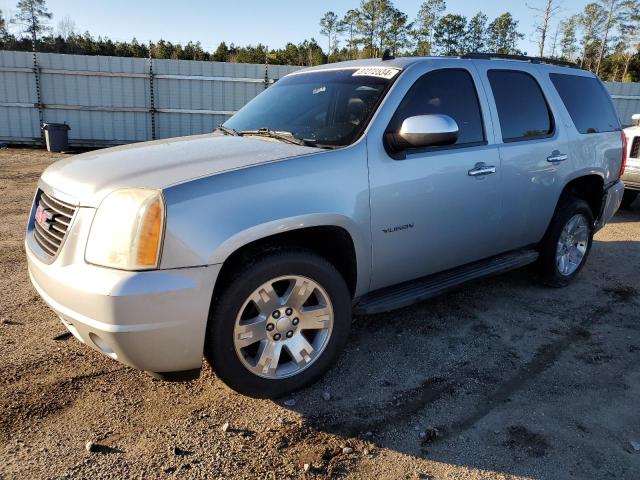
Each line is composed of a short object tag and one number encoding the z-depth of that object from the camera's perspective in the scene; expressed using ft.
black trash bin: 44.42
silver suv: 7.98
